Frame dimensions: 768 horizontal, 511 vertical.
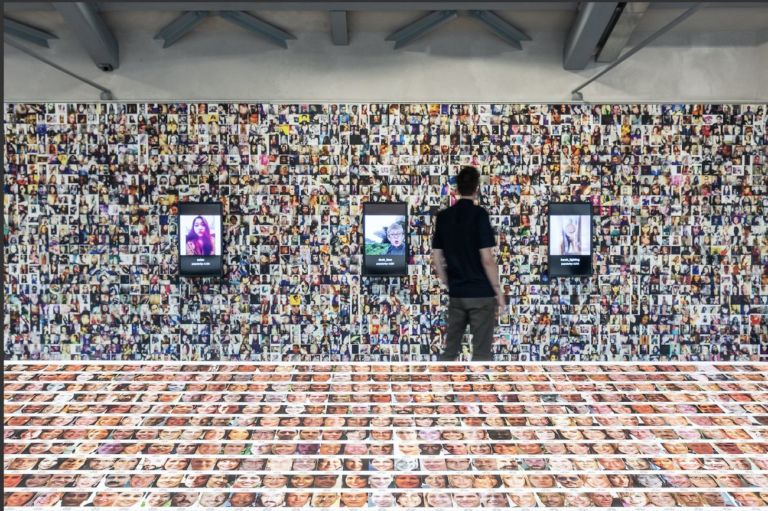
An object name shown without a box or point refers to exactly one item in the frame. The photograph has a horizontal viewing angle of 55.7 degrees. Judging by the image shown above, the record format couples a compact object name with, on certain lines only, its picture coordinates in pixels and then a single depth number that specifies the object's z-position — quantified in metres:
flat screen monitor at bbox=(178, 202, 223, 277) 7.68
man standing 4.68
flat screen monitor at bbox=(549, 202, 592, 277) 7.70
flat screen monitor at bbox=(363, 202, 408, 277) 7.70
